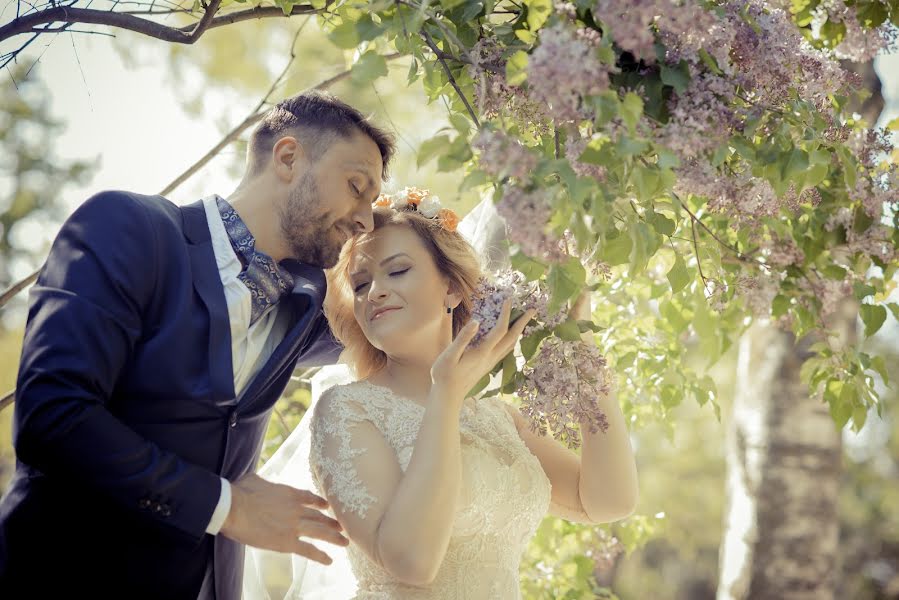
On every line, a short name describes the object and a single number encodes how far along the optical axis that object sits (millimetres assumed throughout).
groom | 1917
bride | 2201
